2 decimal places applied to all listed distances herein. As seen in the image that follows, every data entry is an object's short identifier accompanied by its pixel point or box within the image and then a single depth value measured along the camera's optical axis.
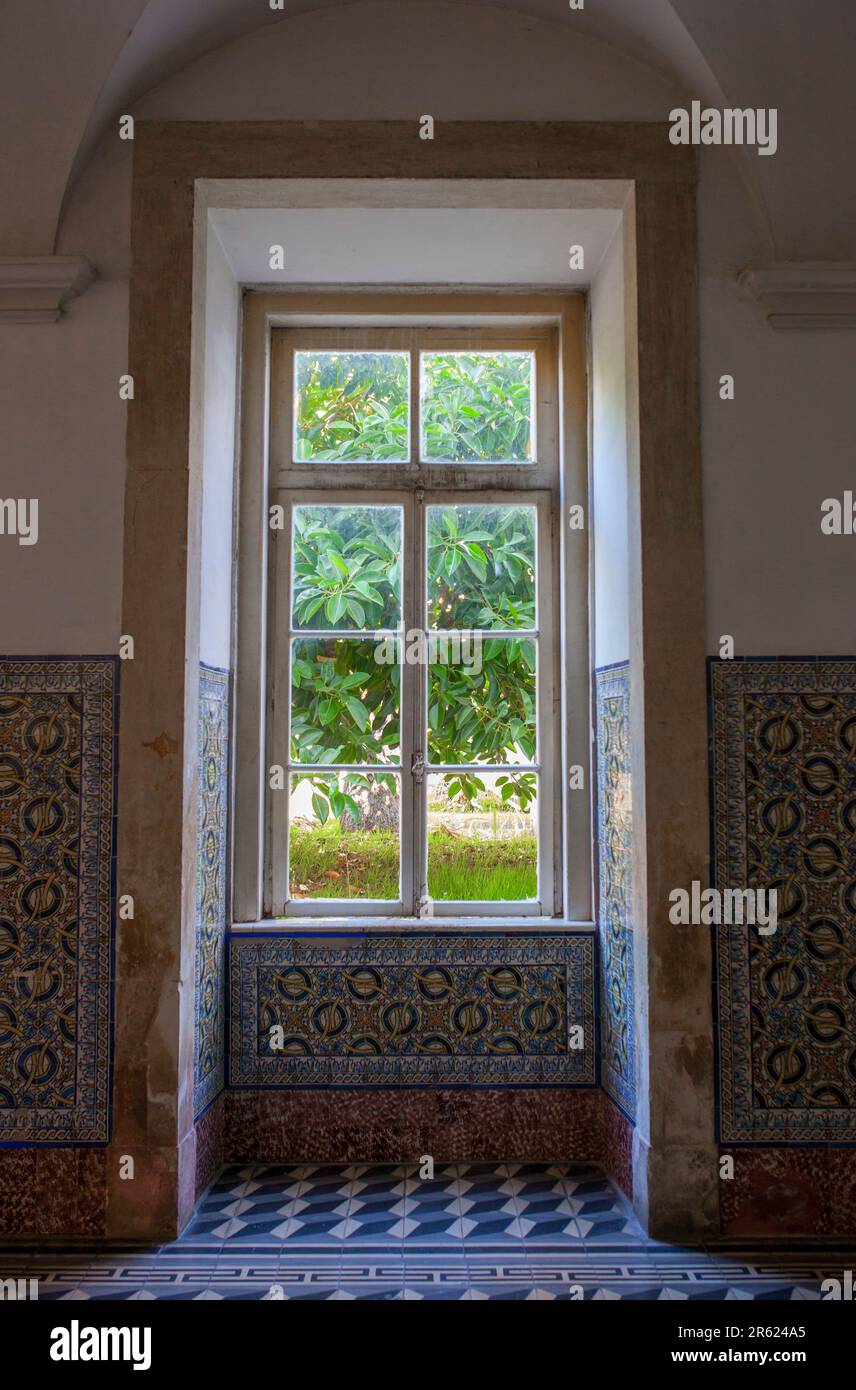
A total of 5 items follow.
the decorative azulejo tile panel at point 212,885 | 3.71
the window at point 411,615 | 4.27
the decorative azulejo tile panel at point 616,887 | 3.69
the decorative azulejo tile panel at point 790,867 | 3.40
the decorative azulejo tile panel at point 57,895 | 3.38
